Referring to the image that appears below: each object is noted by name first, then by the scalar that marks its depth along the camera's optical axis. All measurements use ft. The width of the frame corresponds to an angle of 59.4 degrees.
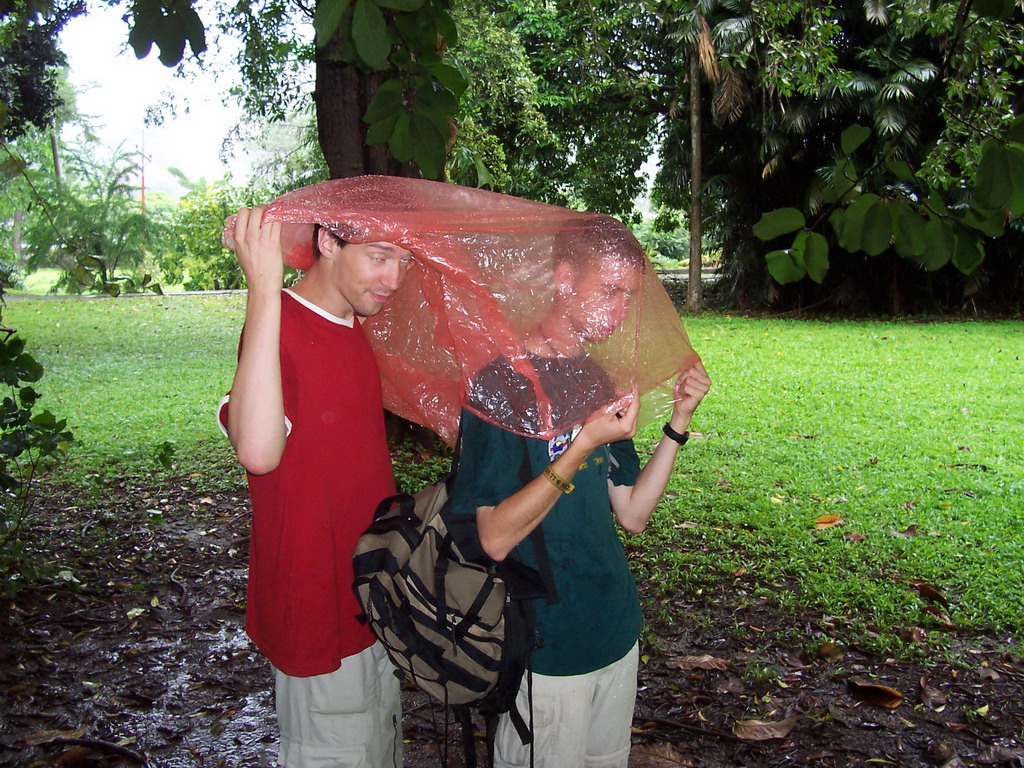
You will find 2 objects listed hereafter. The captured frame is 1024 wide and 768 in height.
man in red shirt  5.44
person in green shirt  5.26
